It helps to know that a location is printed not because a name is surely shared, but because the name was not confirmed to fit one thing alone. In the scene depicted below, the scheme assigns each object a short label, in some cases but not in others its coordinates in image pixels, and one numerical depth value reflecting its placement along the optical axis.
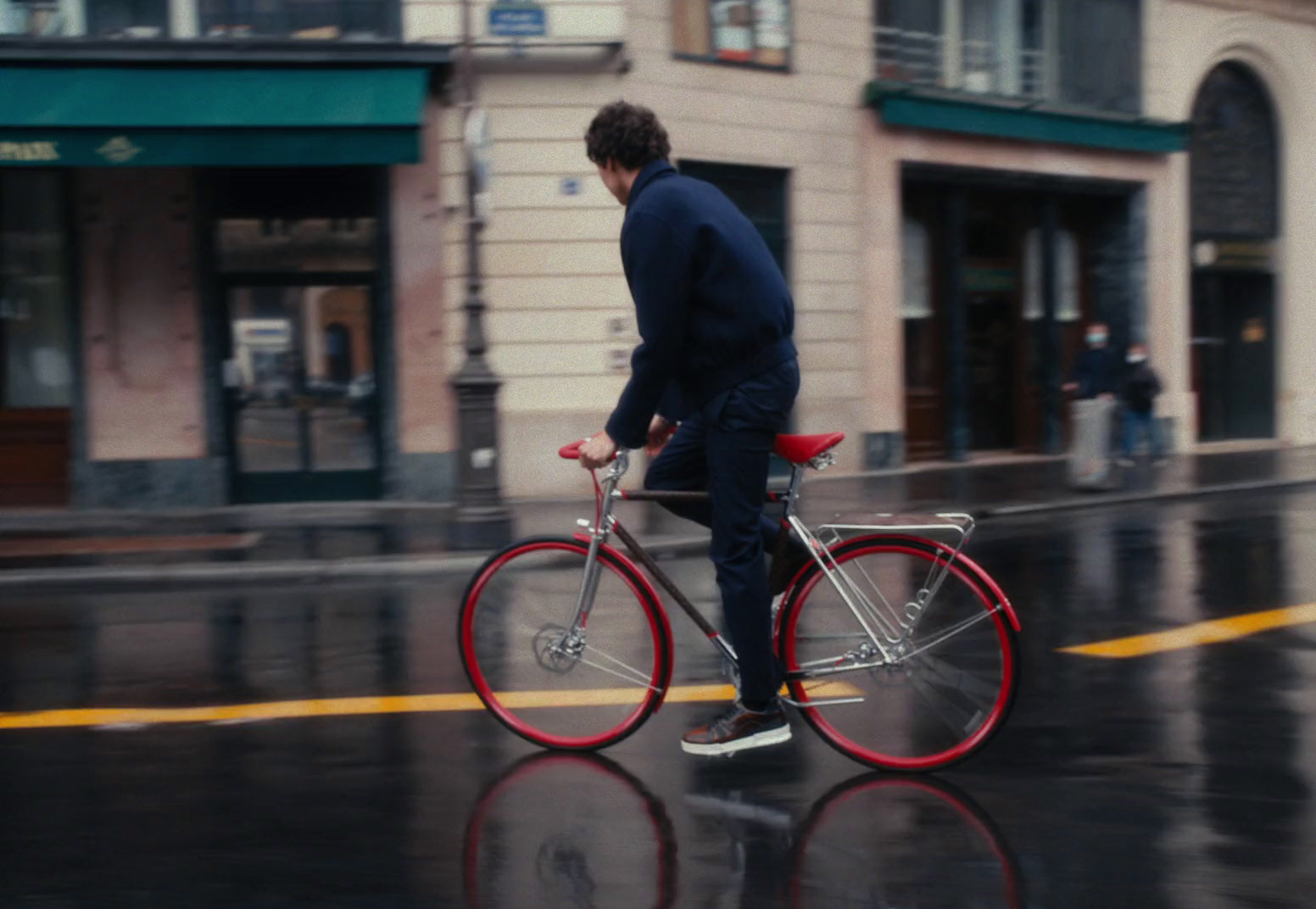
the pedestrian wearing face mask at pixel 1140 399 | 16.50
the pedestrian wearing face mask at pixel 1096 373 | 14.76
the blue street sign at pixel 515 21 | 12.81
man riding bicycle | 3.96
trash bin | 13.53
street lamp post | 11.10
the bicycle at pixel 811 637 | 4.07
